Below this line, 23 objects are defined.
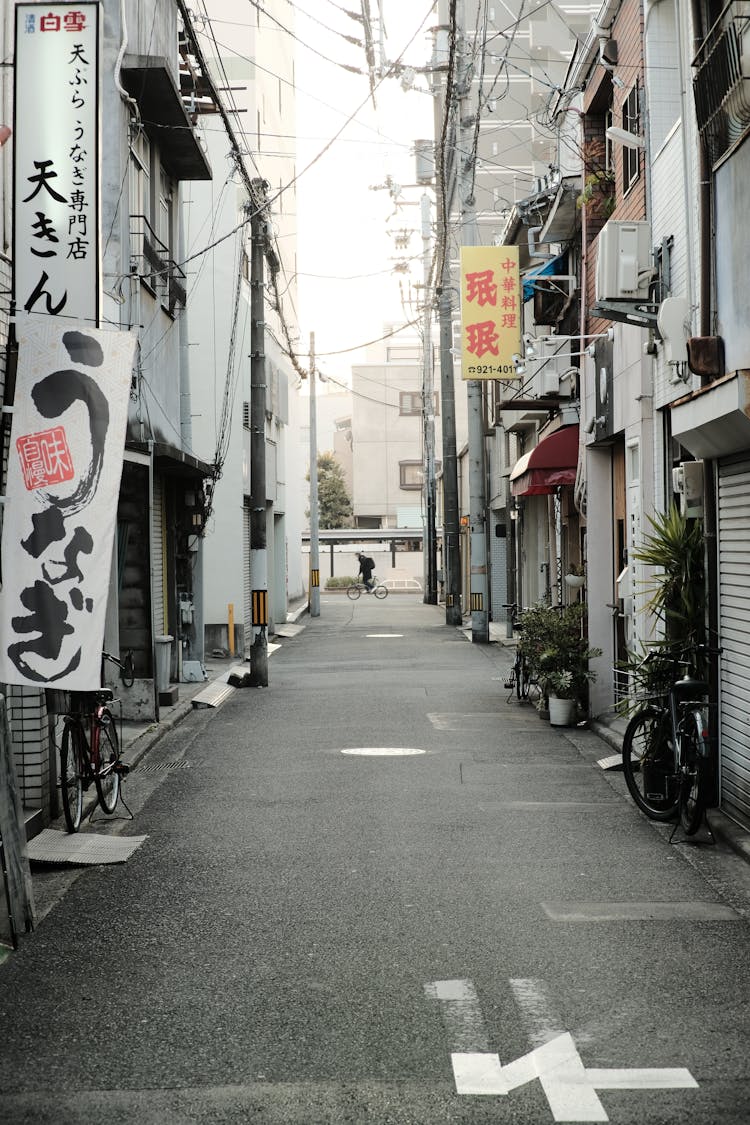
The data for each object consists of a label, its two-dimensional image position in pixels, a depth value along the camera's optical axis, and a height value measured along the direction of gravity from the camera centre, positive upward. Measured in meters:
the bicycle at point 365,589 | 55.16 -0.92
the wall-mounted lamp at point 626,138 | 13.28 +4.73
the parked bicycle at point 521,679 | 17.77 -1.68
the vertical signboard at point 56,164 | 10.43 +3.62
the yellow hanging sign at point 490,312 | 22.95 +4.95
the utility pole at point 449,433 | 32.22 +3.93
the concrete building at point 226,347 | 27.73 +5.33
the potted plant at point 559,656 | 15.48 -1.15
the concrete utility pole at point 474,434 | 28.25 +3.27
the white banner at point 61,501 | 7.81 +0.50
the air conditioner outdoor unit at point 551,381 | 22.50 +3.49
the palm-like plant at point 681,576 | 10.13 -0.10
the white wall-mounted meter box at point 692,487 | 10.22 +0.66
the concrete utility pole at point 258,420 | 21.31 +2.69
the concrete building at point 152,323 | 16.30 +3.88
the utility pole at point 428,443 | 45.75 +5.03
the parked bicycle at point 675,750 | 8.94 -1.44
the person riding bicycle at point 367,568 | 54.28 +0.10
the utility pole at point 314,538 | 44.03 +1.25
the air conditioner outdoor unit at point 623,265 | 11.96 +3.01
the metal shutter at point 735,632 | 9.27 -0.54
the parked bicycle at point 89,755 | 9.48 -1.48
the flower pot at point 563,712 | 15.48 -1.86
